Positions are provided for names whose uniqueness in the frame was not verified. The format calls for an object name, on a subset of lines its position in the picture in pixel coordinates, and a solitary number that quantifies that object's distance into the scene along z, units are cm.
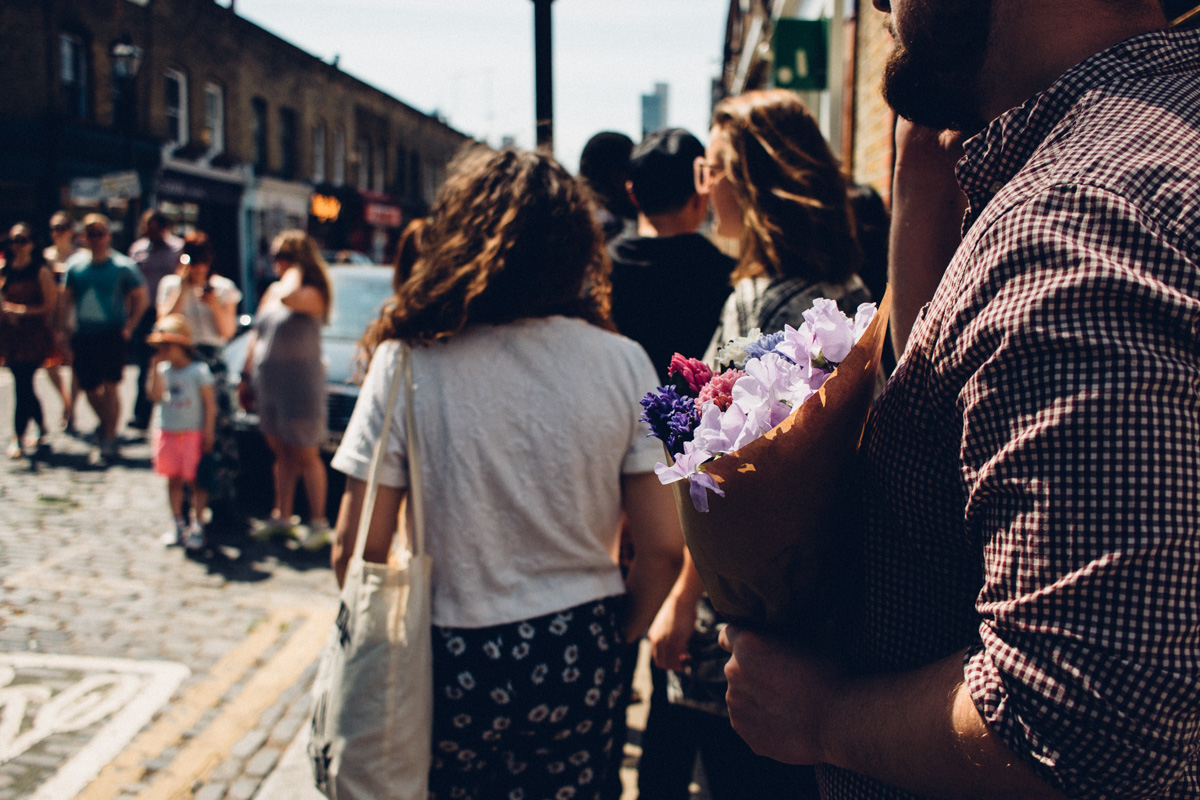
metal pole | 279
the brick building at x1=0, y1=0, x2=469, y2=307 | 1809
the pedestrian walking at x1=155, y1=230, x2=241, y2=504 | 612
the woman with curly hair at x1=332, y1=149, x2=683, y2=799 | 183
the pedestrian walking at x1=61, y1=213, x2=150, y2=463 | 830
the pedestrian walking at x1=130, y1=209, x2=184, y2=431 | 948
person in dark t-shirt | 271
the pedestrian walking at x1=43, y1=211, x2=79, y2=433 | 841
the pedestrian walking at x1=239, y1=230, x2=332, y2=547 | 571
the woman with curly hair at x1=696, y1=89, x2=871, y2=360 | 223
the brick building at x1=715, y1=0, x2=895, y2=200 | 496
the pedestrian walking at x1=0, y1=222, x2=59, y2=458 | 813
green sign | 626
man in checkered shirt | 71
